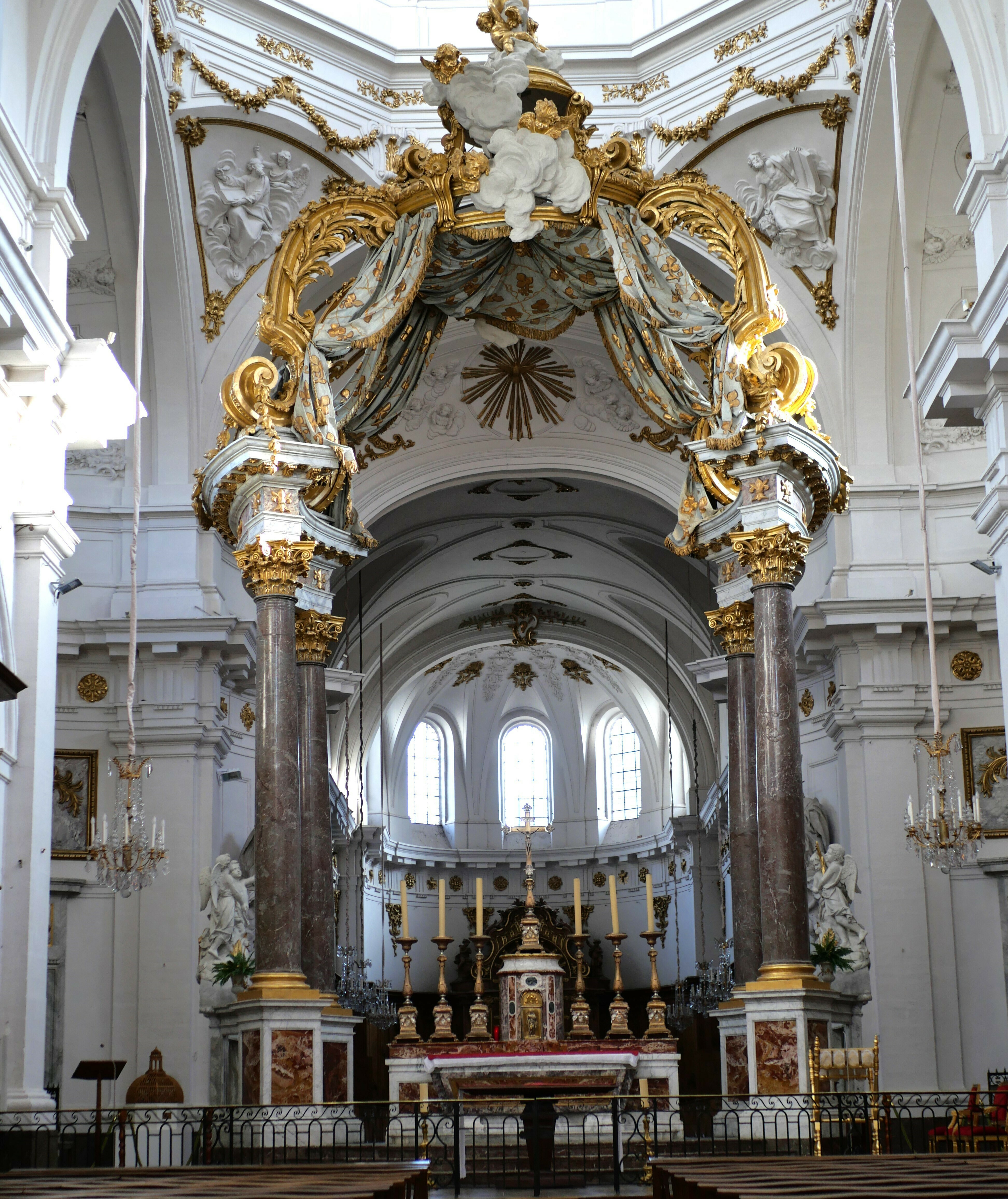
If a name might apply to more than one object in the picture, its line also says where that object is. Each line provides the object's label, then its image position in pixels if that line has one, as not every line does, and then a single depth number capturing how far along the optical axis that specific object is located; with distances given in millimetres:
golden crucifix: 14070
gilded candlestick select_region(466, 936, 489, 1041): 13578
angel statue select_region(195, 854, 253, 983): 13961
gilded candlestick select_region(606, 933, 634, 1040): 12758
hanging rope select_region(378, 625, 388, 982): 26852
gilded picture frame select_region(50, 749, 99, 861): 15633
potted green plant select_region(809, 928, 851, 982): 13227
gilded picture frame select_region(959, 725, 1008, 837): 15422
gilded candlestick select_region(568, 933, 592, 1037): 13500
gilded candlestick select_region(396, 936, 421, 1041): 12609
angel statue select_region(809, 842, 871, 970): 13844
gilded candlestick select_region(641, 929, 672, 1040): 12334
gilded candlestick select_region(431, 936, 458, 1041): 12828
